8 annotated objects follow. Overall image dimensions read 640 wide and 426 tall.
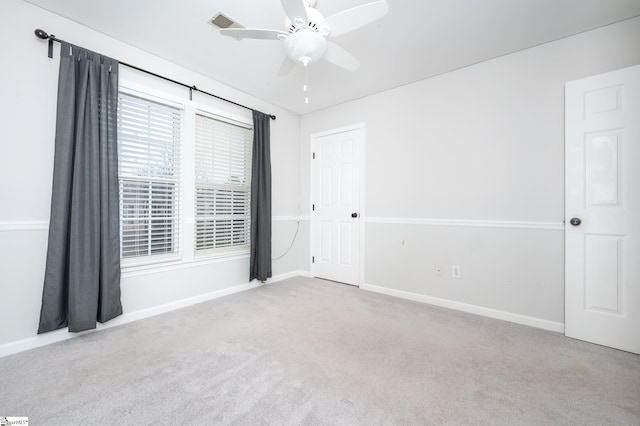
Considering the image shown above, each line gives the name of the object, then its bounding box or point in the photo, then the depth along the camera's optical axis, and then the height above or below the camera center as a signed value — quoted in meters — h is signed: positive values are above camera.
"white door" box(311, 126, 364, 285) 3.76 +0.14
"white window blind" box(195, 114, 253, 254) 3.14 +0.35
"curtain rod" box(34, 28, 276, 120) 2.04 +1.38
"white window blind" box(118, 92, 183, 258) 2.51 +0.37
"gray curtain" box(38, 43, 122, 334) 2.07 +0.10
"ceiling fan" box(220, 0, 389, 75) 1.50 +1.14
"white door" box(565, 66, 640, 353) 2.07 +0.05
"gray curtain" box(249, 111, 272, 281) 3.49 +0.15
